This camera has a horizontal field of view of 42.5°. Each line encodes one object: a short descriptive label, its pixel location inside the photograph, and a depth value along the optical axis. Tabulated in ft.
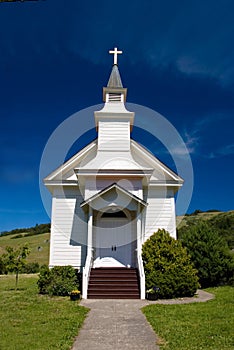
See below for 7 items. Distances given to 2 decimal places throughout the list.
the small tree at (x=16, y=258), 49.47
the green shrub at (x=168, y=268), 38.68
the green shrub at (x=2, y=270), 89.45
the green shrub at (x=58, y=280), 40.91
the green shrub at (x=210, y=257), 55.77
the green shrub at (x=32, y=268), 102.12
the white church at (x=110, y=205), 43.65
